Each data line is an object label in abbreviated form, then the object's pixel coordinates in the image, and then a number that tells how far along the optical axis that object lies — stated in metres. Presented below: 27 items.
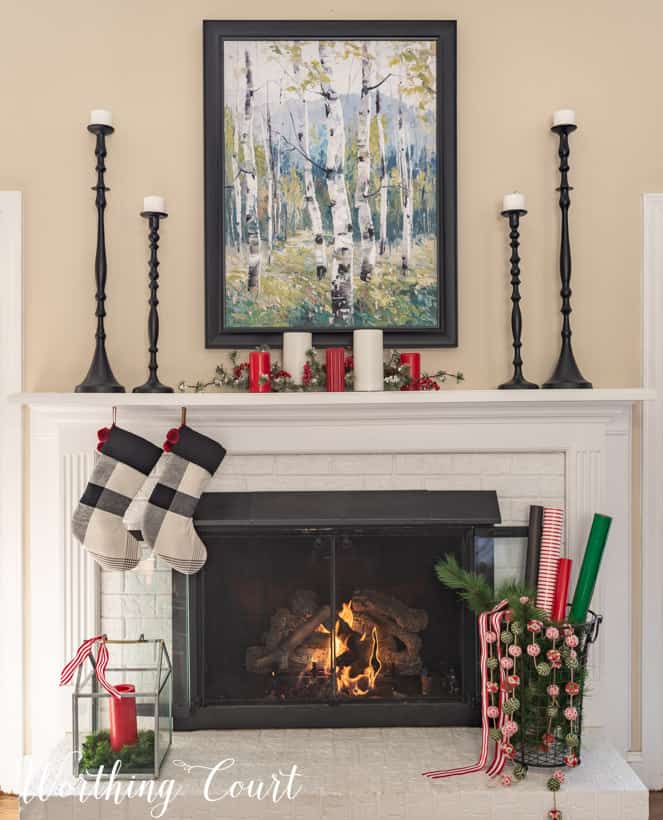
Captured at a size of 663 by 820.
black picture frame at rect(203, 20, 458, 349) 2.51
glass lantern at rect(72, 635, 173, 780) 2.14
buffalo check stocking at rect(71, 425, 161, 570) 2.31
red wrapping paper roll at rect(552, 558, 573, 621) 2.27
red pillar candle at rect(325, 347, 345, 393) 2.40
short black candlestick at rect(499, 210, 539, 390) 2.45
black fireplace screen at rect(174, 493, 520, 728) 2.45
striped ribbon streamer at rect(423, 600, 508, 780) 2.17
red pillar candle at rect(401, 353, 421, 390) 2.42
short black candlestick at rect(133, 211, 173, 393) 2.43
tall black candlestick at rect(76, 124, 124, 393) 2.42
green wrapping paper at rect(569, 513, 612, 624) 2.29
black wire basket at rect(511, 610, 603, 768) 2.15
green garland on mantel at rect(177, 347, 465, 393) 2.40
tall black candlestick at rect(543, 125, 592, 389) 2.47
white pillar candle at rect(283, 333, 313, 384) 2.42
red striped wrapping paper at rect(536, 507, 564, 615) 2.32
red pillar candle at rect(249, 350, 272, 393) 2.38
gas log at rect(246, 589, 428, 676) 2.48
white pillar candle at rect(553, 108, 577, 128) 2.45
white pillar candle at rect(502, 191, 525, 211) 2.41
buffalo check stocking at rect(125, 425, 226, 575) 2.31
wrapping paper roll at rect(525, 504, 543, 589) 2.39
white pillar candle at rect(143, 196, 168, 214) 2.42
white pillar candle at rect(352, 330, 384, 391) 2.37
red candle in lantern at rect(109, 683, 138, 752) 2.15
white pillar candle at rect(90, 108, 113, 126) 2.44
